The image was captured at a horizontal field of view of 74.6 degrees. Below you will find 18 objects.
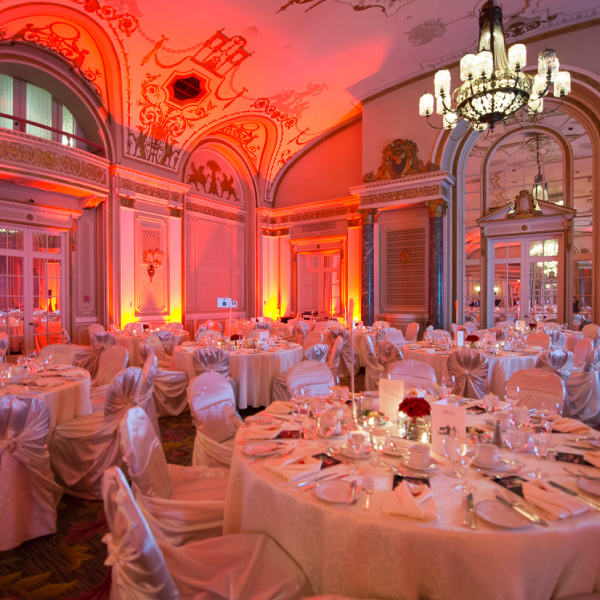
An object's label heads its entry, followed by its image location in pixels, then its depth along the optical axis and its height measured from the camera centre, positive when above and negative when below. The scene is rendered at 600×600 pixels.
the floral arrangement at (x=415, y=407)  1.63 -0.45
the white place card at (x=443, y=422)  1.53 -0.49
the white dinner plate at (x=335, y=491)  1.28 -0.65
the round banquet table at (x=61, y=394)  2.85 -0.73
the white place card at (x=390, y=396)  1.99 -0.50
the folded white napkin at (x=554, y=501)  1.19 -0.63
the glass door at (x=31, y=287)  7.00 +0.24
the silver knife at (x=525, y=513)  1.16 -0.65
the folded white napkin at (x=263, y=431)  1.84 -0.64
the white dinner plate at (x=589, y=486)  1.33 -0.64
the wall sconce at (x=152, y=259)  8.95 +0.92
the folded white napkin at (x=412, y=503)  1.18 -0.63
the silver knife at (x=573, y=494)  1.28 -0.66
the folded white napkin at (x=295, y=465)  1.45 -0.64
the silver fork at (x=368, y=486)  1.32 -0.64
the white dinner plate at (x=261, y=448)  1.65 -0.64
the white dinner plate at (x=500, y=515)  1.14 -0.65
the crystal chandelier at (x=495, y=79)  4.27 +2.52
